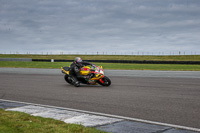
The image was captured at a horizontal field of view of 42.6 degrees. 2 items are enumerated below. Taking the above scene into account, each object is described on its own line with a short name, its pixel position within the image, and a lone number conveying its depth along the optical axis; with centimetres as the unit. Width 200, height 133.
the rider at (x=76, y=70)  1292
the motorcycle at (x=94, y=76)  1262
